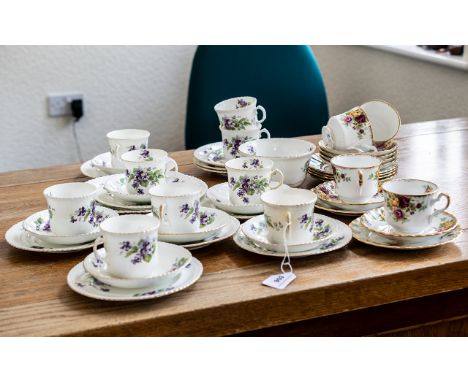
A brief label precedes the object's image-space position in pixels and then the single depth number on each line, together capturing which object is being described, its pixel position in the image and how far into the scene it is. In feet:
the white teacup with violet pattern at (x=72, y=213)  4.91
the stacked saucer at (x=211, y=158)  6.09
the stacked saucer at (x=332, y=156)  5.88
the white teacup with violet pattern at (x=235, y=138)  6.03
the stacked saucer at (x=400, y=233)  4.86
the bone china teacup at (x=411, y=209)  4.91
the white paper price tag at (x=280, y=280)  4.52
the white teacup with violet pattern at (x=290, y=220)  4.77
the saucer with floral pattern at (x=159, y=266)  4.43
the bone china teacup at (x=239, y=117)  5.99
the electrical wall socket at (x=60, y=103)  9.91
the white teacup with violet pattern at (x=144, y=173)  5.34
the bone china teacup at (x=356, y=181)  5.31
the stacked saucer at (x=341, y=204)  5.31
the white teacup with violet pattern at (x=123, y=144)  5.87
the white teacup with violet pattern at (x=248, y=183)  5.24
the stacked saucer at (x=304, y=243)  4.78
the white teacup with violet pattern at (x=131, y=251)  4.46
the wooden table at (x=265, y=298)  4.30
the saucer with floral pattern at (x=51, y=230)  4.90
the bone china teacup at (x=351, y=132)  5.98
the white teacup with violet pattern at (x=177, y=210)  4.87
